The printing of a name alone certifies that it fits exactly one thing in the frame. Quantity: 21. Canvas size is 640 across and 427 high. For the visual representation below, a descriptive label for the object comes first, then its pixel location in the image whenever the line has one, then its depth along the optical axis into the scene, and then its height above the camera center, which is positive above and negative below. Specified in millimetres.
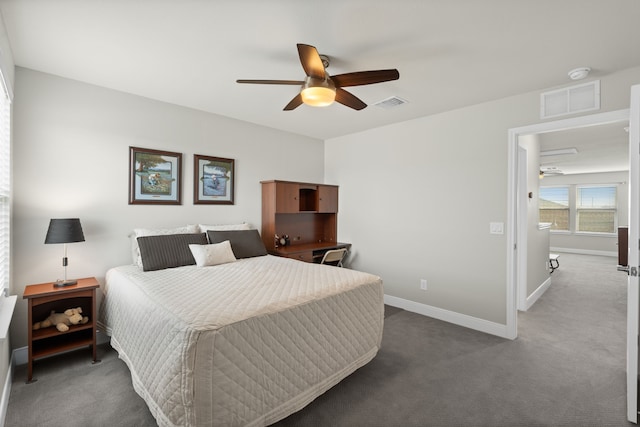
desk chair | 4148 -597
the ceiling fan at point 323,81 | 2014 +949
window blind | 2176 +151
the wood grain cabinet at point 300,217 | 4207 -65
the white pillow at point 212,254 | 3068 -440
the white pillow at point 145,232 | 3014 -224
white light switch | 3250 -133
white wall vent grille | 2664 +1081
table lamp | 2475 -179
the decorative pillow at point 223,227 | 3596 -184
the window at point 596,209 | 8500 +210
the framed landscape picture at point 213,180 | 3658 +412
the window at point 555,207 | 9305 +280
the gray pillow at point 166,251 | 2859 -391
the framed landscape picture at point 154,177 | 3184 +386
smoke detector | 2479 +1211
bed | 1549 -782
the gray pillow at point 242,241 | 3451 -340
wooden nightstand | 2367 -938
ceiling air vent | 3240 +1248
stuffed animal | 2512 -950
